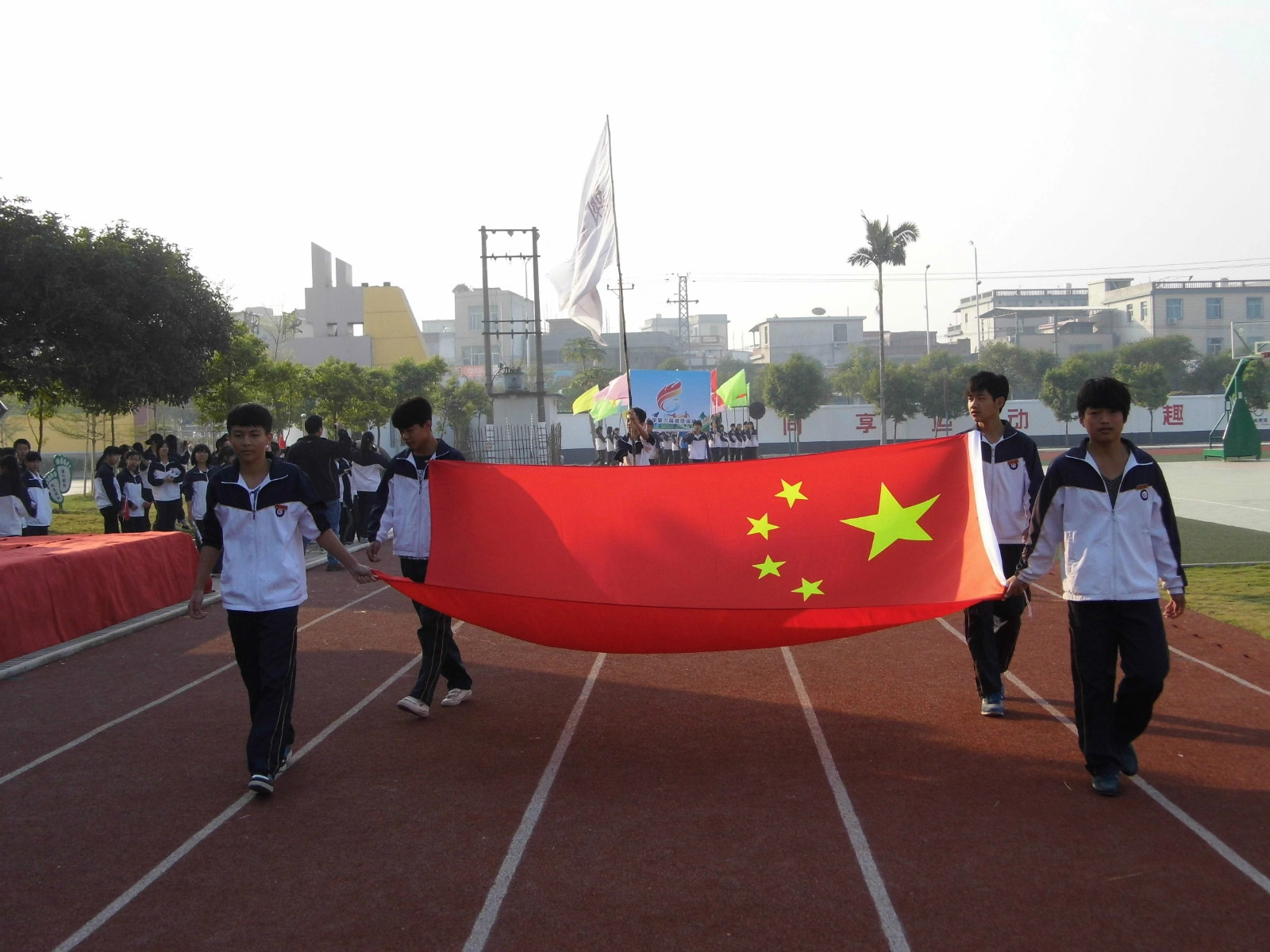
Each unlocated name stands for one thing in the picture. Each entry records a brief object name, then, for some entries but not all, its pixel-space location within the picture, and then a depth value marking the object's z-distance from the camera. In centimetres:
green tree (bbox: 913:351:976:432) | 5659
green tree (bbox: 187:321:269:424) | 2825
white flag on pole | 1313
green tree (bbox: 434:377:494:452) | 5422
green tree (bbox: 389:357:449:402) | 4959
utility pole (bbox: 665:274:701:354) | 9488
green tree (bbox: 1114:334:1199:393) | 7181
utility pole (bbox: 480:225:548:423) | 3484
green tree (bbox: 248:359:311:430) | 3122
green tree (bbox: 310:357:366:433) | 3581
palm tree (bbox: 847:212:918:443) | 5338
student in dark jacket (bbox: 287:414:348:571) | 1287
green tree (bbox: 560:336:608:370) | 8425
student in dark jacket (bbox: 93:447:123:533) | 1522
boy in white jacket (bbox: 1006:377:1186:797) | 489
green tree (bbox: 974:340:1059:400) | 7212
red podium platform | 877
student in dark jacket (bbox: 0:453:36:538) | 1238
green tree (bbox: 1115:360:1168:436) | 5206
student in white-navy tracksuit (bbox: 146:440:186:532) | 1533
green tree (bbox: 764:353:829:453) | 5741
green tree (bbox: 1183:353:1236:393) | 6906
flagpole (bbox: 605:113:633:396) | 1193
